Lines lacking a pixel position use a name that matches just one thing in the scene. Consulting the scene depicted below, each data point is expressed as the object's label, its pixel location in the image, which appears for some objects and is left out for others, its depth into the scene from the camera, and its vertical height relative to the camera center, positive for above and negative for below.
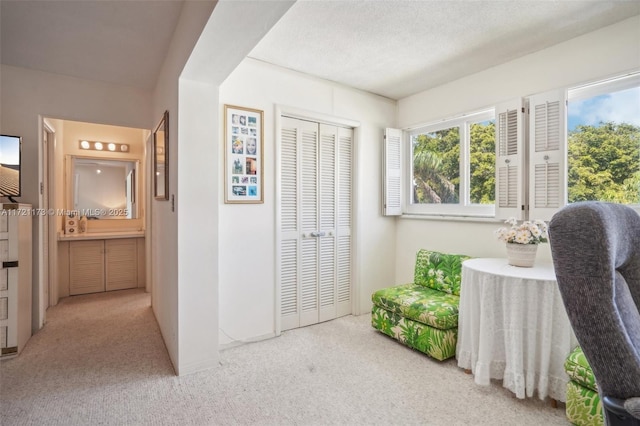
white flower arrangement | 2.19 -0.15
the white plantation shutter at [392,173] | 3.58 +0.46
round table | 1.86 -0.74
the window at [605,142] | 2.21 +0.52
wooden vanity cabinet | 4.10 -0.71
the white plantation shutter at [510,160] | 2.62 +0.45
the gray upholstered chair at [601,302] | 0.75 -0.23
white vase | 2.19 -0.30
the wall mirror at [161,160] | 2.49 +0.47
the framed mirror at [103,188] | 4.42 +0.38
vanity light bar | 4.46 +0.99
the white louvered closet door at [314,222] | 3.04 -0.10
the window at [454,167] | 3.03 +0.48
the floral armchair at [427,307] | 2.39 -0.77
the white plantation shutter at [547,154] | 2.41 +0.46
